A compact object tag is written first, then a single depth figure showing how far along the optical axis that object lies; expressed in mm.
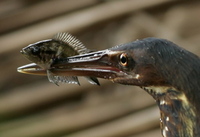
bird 2351
